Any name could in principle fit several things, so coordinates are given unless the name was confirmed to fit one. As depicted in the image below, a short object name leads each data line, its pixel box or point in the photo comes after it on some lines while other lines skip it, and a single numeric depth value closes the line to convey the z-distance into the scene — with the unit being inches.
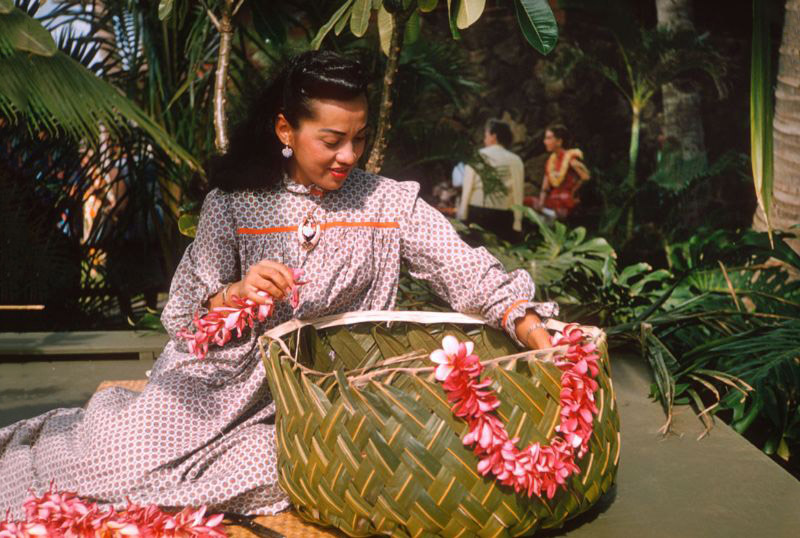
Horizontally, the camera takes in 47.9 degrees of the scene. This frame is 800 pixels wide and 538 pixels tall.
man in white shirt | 270.7
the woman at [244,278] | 89.2
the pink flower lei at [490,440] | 71.5
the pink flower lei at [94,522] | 70.9
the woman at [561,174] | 324.8
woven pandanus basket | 72.5
